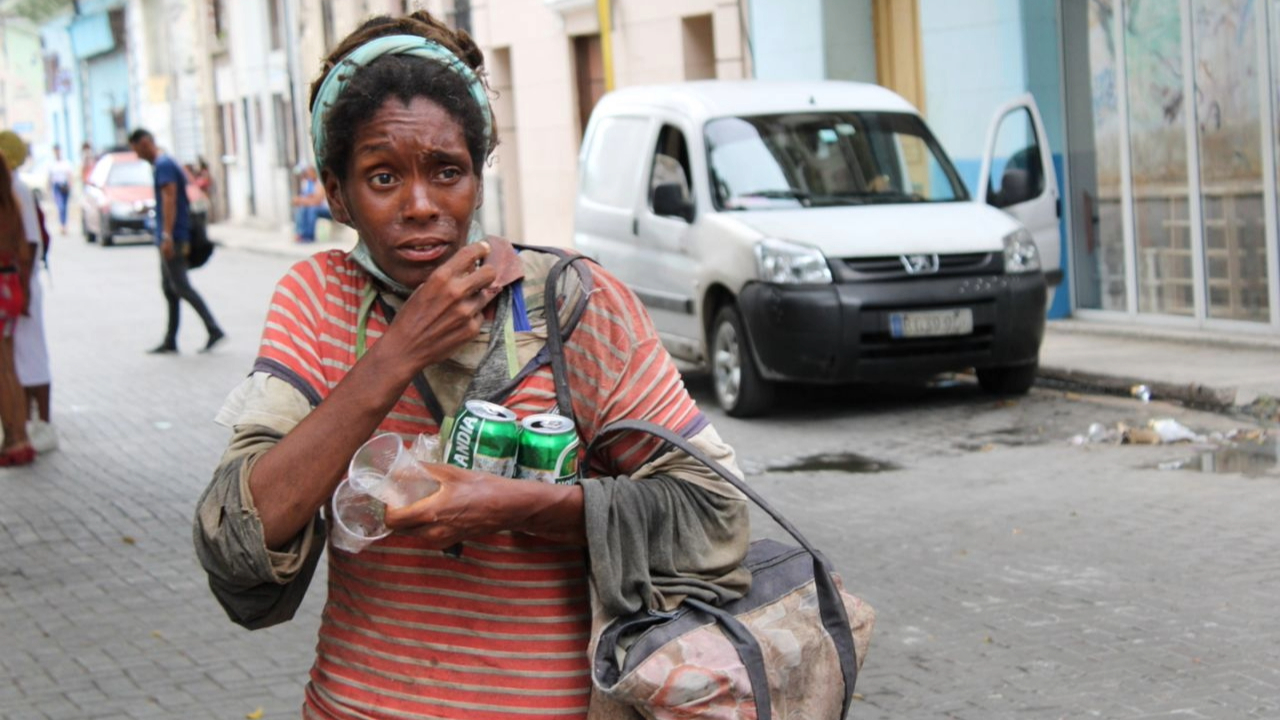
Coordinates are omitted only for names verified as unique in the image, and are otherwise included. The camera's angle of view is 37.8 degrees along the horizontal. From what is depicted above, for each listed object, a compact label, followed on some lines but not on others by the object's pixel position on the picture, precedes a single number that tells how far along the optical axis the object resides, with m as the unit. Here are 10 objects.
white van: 10.38
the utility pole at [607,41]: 19.95
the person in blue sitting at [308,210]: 33.94
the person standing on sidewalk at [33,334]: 10.43
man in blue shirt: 15.65
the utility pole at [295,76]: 38.19
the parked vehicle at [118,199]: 36.88
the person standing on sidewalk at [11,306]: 9.95
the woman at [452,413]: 2.06
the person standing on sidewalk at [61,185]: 47.70
